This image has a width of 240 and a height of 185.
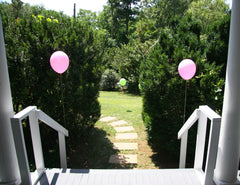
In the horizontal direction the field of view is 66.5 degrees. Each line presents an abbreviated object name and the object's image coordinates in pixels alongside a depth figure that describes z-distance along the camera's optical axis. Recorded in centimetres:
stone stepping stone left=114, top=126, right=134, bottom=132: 590
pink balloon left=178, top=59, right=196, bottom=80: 319
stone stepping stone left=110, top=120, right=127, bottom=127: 646
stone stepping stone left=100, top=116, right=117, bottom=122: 690
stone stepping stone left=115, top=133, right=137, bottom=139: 535
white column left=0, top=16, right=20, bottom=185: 180
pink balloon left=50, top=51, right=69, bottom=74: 329
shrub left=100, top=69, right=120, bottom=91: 1703
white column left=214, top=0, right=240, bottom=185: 179
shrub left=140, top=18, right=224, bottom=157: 345
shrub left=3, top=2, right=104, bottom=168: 354
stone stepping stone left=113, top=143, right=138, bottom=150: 472
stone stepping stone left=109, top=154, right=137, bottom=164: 411
